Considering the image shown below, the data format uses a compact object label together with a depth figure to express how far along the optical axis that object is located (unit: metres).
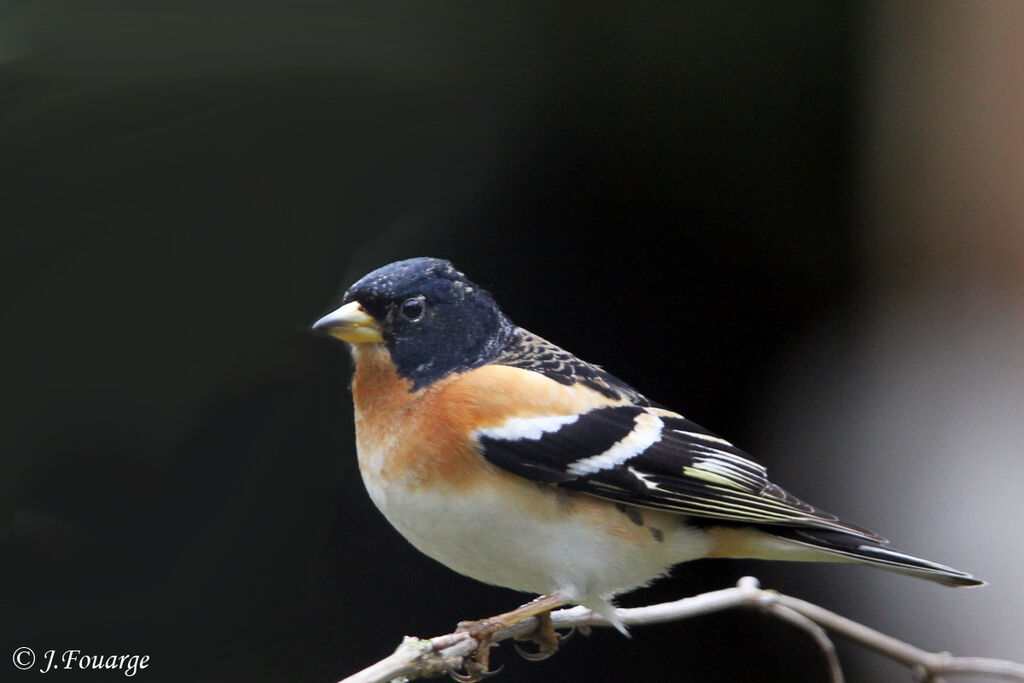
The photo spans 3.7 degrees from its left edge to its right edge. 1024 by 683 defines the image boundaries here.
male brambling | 3.44
